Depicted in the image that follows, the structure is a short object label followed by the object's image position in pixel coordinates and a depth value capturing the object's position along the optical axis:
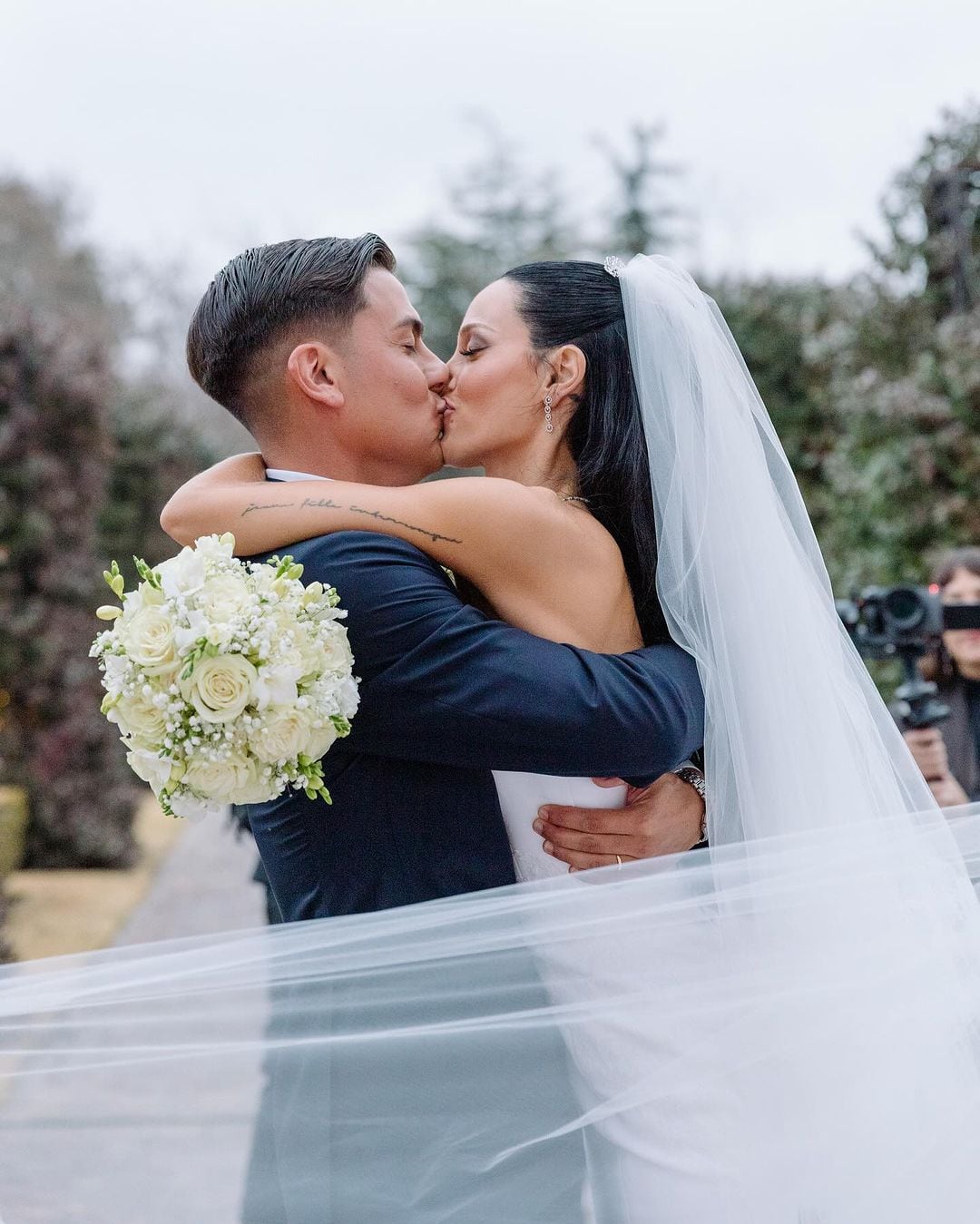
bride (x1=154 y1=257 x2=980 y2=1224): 1.90
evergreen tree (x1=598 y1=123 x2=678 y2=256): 18.61
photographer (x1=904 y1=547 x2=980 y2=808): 4.93
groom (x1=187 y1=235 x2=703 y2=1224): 1.87
